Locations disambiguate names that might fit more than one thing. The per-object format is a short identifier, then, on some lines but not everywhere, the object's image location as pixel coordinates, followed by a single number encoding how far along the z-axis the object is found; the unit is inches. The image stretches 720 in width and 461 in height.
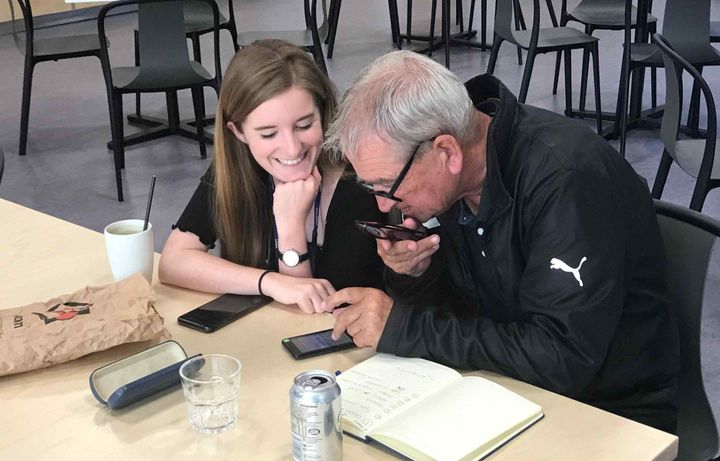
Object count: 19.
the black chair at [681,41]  159.5
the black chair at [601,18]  187.2
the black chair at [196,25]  191.9
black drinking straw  63.2
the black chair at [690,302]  60.0
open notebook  45.3
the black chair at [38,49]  176.9
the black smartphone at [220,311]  59.9
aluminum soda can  41.6
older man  53.2
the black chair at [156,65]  163.5
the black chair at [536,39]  175.6
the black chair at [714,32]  176.2
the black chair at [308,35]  188.7
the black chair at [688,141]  110.0
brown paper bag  54.0
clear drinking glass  48.4
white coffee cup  63.7
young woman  68.6
